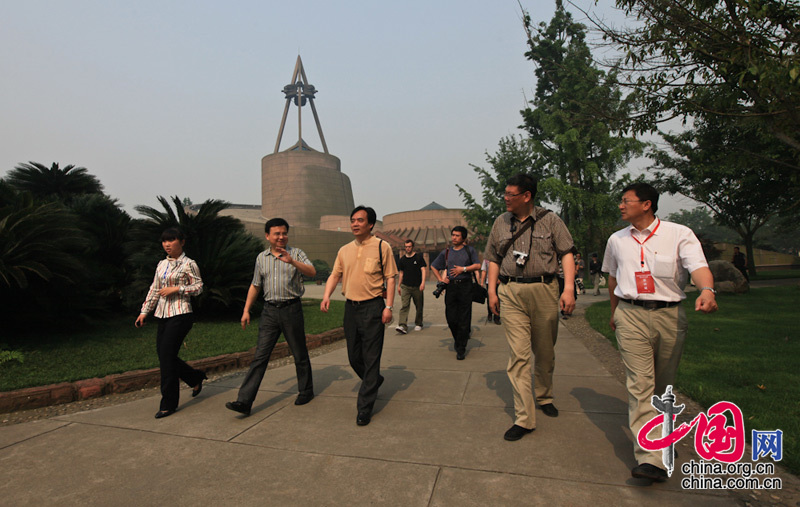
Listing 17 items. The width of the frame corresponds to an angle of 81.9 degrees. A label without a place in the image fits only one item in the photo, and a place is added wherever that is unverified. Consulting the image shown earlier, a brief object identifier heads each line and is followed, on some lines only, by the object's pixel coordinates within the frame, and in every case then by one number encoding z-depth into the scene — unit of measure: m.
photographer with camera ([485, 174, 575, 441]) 3.52
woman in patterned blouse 4.20
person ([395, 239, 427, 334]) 8.76
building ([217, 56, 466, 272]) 51.22
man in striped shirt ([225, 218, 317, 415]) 4.32
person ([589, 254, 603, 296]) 17.05
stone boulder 14.70
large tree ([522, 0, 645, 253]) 23.31
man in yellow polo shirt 4.01
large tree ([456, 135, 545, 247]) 28.09
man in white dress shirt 2.89
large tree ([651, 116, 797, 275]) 19.74
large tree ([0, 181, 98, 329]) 6.02
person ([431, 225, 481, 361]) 6.43
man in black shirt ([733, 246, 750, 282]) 15.69
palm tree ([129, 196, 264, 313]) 8.90
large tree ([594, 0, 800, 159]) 4.70
